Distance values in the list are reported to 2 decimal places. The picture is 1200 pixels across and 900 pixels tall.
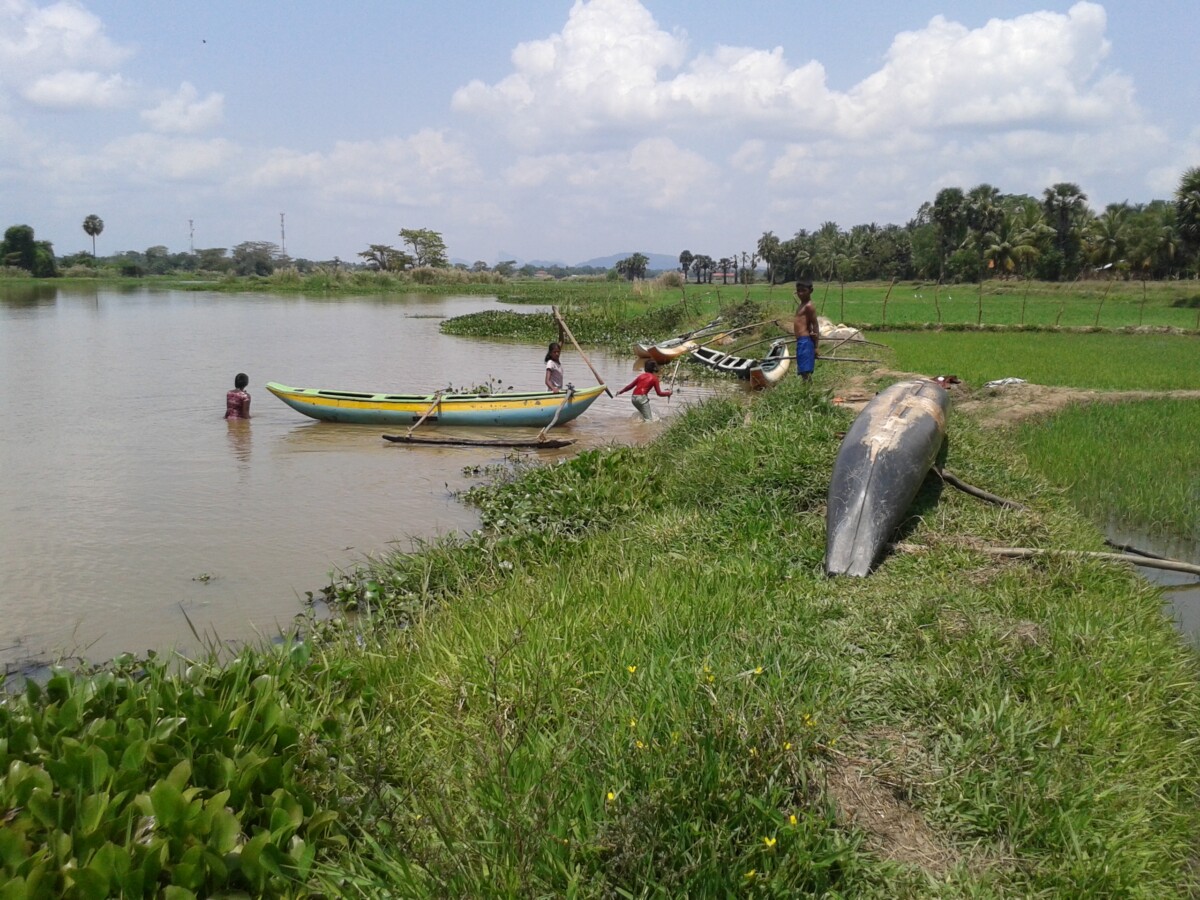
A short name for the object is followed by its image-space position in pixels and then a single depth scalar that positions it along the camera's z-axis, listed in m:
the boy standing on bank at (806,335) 10.55
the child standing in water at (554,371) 13.94
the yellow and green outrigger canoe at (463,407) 13.38
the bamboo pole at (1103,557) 5.30
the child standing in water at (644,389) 14.14
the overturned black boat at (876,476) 5.38
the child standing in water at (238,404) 14.63
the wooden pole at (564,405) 13.32
